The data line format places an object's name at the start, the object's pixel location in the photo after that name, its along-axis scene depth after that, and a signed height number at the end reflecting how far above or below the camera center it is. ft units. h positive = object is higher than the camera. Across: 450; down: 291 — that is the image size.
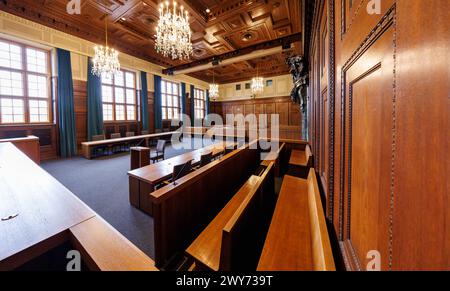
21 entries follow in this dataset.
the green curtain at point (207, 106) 44.37 +7.19
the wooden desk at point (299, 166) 10.11 -1.90
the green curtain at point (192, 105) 39.29 +6.66
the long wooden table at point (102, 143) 19.76 -0.70
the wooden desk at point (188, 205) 5.32 -2.50
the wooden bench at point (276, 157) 11.63 -1.76
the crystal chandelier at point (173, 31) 11.30 +6.78
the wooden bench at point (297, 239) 3.17 -2.51
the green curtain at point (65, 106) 19.42 +3.37
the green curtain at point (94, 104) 22.00 +3.99
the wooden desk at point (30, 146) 13.89 -0.65
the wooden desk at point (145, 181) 8.41 -2.11
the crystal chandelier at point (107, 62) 16.19 +6.78
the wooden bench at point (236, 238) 3.65 -2.80
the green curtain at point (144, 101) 28.35 +5.53
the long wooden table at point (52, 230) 2.37 -1.47
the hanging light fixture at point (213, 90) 30.76 +7.63
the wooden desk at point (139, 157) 13.92 -1.61
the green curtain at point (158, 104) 30.86 +5.48
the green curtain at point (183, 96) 36.81 +8.01
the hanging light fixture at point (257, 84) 29.26 +8.15
